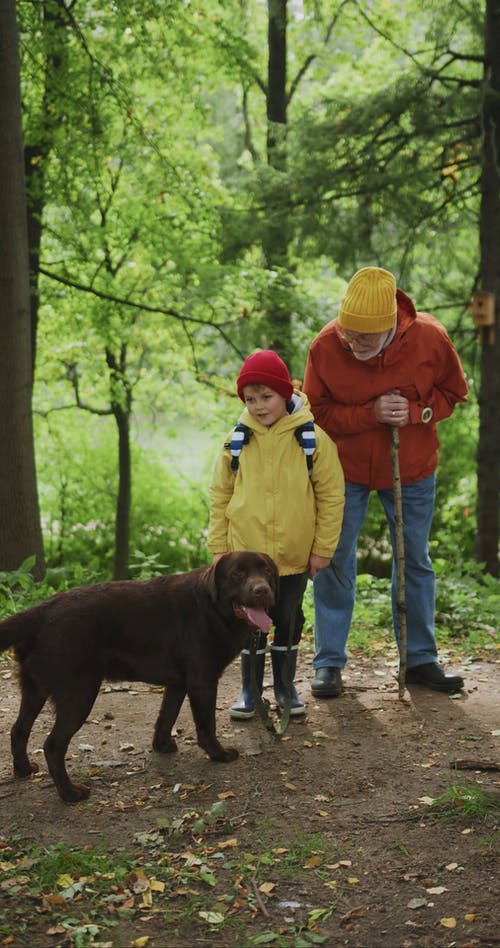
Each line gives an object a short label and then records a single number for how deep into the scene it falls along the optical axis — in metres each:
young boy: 4.50
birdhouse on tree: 10.04
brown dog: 3.97
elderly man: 4.88
